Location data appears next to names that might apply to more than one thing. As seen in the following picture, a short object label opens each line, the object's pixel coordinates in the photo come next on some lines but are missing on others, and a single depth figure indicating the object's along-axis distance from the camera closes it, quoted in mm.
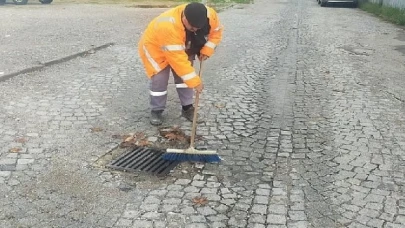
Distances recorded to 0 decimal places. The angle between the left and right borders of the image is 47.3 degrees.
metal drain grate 4215
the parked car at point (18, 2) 20125
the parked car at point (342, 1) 24094
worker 4566
